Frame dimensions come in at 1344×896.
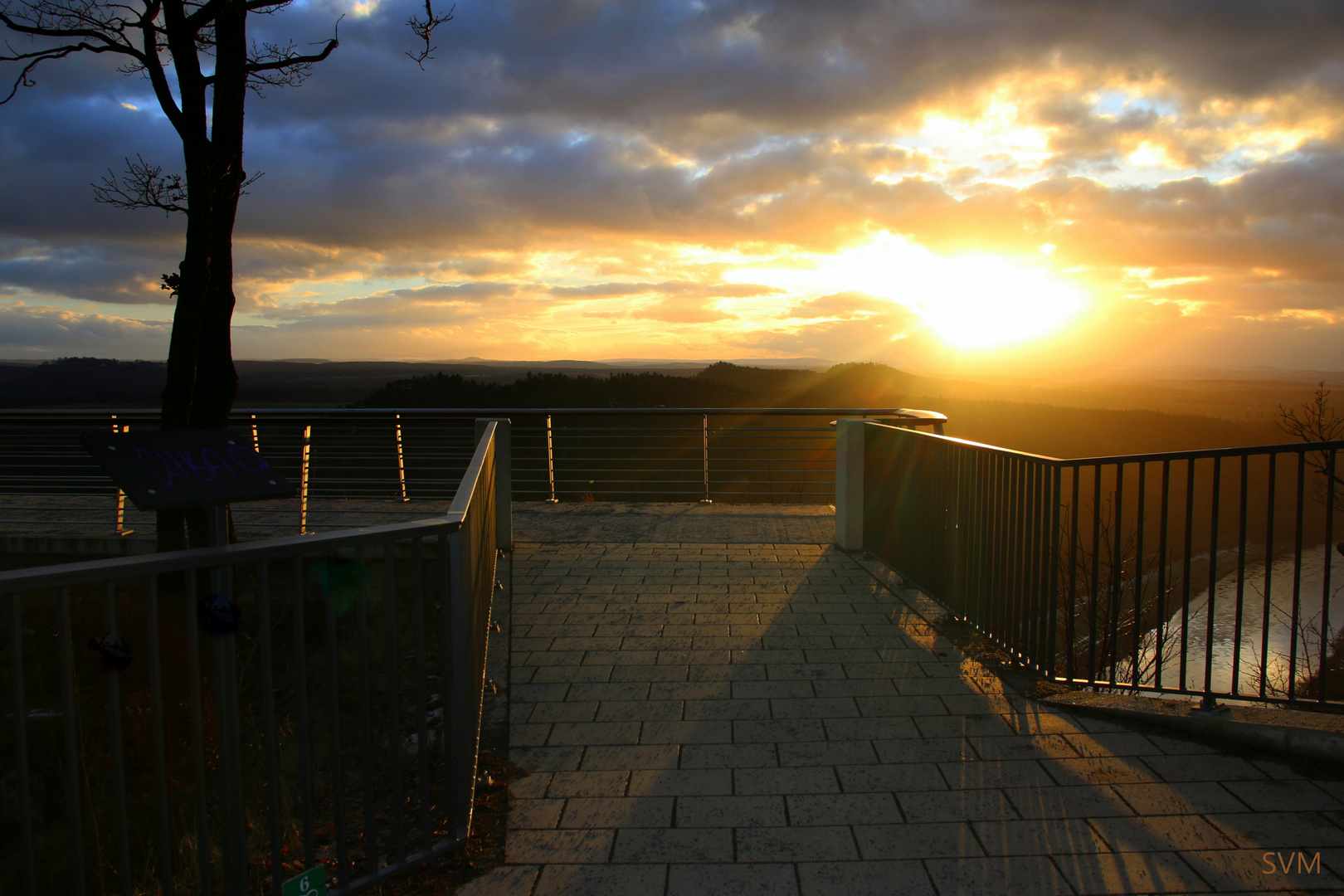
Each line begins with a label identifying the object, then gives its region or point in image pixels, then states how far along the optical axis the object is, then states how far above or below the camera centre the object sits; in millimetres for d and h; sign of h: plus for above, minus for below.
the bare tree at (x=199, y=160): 6117 +1801
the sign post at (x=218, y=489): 2119 -299
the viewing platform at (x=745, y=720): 2373 -1473
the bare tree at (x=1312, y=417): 15938 -706
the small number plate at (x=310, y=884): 2316 -1404
